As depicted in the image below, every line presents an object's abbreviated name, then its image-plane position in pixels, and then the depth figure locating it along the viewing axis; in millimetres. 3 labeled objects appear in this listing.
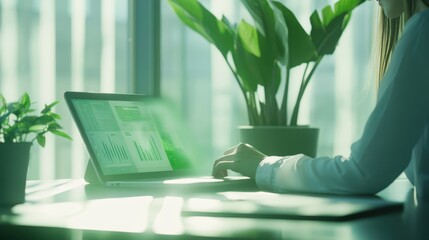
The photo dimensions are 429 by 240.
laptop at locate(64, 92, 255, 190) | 2057
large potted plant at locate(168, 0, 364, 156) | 2569
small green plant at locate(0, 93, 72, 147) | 1692
